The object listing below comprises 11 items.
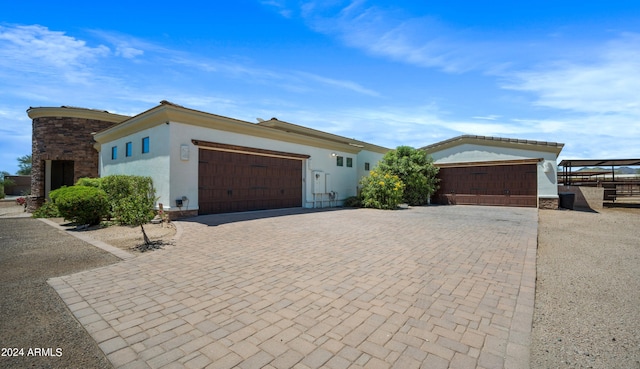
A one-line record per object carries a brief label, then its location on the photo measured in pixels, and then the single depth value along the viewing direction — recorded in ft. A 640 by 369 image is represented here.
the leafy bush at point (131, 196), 21.35
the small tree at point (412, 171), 58.13
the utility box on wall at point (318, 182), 51.47
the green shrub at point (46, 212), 40.53
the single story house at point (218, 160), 33.78
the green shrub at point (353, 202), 54.70
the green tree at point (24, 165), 154.48
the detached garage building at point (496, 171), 52.90
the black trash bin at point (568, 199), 51.62
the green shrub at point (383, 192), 50.01
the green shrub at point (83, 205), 28.50
